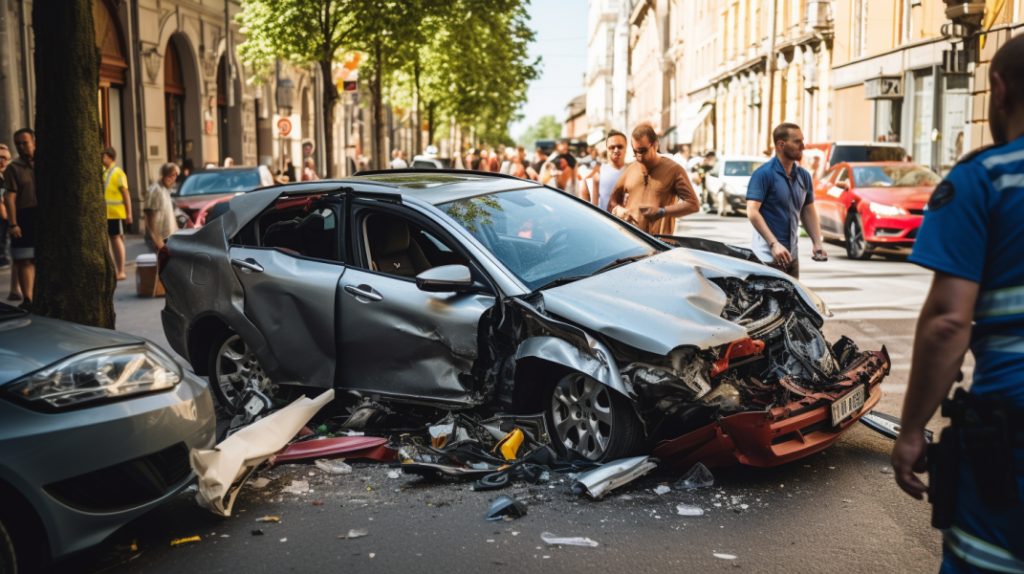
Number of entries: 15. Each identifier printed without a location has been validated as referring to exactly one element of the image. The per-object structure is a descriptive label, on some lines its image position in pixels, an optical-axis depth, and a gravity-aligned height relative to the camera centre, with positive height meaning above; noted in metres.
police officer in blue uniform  2.05 -0.32
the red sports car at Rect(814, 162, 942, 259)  15.22 -0.25
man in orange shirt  8.23 +0.01
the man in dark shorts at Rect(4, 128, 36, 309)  10.81 -0.05
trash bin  12.41 -1.07
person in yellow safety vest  13.12 -0.10
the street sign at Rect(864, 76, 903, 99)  29.03 +2.98
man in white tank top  9.85 +0.21
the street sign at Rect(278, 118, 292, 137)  26.36 +1.78
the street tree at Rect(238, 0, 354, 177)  24.42 +3.98
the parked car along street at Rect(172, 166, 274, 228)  16.81 +0.13
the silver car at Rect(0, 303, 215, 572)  3.41 -0.89
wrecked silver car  4.60 -0.68
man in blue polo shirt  7.21 -0.07
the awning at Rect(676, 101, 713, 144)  60.66 +4.22
